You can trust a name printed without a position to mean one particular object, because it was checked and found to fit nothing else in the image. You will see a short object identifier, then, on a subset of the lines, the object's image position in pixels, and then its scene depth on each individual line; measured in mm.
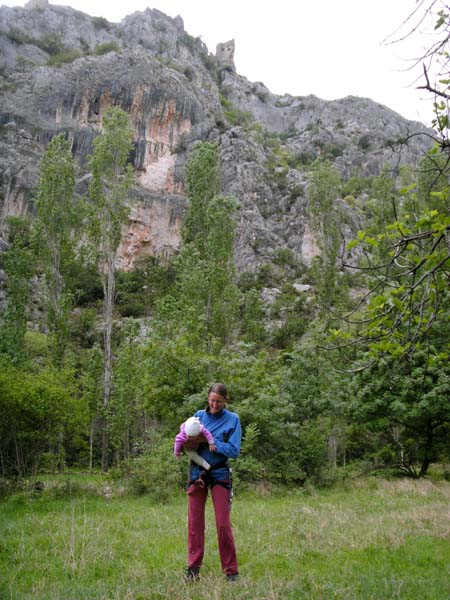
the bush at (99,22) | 64625
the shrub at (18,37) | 54656
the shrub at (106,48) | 54494
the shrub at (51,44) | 57000
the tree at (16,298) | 22906
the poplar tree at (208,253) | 21812
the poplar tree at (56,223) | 24453
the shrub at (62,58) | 51719
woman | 3928
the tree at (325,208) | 27594
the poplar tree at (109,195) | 23516
